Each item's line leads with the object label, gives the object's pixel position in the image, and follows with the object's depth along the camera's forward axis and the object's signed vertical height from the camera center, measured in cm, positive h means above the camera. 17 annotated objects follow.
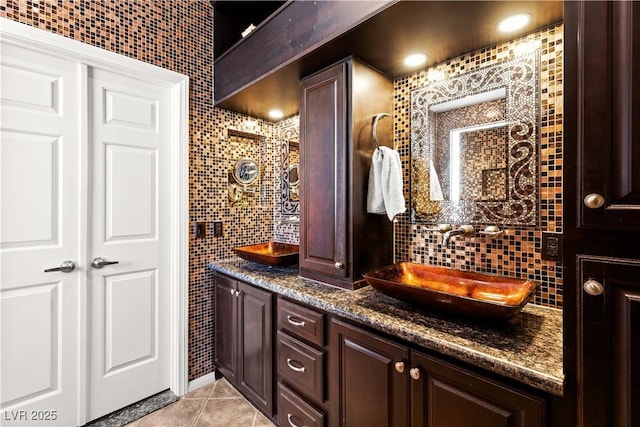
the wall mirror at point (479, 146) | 133 +34
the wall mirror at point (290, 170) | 247 +38
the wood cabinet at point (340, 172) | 155 +24
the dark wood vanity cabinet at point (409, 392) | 85 -61
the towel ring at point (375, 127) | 159 +48
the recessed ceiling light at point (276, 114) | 243 +86
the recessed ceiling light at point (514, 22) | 121 +82
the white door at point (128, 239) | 182 -17
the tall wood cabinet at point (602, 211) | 65 +0
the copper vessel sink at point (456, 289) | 100 -33
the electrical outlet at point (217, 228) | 230 -12
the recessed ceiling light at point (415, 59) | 152 +83
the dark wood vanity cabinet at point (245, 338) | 173 -83
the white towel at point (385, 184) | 151 +15
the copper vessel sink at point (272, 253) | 194 -30
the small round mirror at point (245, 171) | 247 +37
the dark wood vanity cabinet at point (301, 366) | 140 -79
